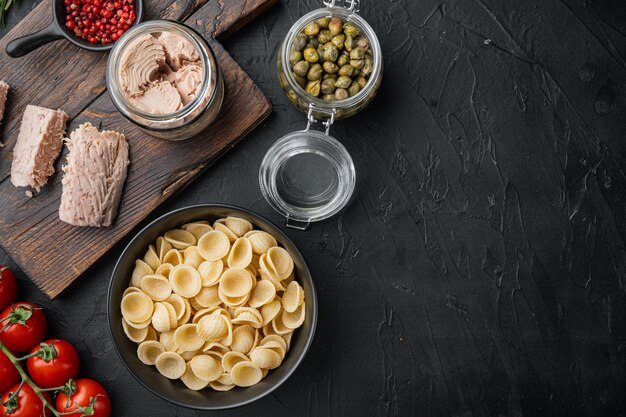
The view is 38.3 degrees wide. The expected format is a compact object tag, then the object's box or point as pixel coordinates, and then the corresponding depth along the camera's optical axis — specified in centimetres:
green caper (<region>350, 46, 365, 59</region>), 77
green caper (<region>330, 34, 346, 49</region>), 78
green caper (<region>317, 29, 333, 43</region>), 78
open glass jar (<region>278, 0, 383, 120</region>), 77
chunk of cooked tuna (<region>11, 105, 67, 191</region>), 78
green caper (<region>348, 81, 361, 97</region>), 78
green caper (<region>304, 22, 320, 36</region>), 78
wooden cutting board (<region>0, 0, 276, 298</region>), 80
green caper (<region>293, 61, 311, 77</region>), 77
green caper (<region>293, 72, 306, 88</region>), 78
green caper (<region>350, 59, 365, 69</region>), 78
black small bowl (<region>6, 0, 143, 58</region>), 77
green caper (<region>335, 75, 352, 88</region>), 78
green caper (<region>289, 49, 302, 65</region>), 78
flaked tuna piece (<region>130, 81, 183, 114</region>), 75
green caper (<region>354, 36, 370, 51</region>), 78
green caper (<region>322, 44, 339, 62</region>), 77
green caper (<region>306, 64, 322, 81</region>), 78
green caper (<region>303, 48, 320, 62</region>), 78
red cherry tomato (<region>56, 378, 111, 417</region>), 78
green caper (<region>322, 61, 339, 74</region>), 78
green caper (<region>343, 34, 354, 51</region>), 78
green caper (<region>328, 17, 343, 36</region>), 78
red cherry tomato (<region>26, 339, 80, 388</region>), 78
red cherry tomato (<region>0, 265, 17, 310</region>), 78
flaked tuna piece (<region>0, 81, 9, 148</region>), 79
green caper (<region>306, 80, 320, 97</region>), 78
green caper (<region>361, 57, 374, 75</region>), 78
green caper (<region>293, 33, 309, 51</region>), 78
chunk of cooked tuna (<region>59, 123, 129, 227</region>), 78
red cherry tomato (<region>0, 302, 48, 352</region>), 78
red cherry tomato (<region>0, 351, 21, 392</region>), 78
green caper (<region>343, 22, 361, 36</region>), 78
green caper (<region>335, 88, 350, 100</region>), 78
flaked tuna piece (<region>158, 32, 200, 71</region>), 76
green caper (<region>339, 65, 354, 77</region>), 78
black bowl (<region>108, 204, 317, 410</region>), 76
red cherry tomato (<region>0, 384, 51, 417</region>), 77
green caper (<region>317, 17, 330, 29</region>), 79
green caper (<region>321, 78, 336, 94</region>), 78
